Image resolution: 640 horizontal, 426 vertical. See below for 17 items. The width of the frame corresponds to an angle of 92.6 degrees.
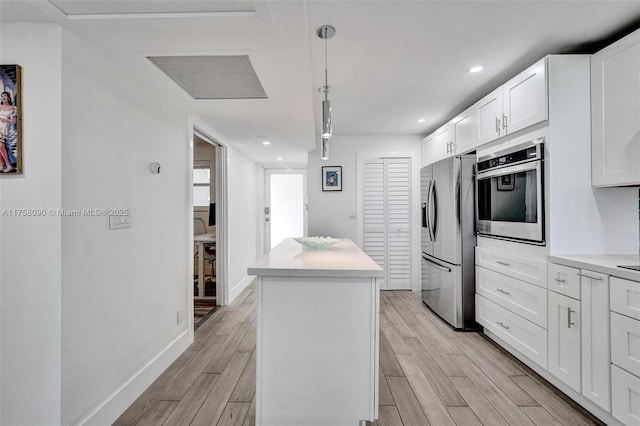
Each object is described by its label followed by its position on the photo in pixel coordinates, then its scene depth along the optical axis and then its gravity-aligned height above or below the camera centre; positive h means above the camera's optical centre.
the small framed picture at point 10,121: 1.39 +0.43
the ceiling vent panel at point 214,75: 1.76 +0.89
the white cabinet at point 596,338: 1.64 -0.69
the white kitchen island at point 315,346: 1.58 -0.69
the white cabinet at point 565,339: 1.82 -0.78
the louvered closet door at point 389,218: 4.46 -0.06
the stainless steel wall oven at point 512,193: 2.12 +0.16
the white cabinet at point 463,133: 2.98 +0.83
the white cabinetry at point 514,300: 2.12 -0.68
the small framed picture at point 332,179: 4.46 +0.51
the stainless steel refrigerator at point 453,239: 2.99 -0.26
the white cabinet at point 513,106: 2.07 +0.83
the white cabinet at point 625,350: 1.49 -0.69
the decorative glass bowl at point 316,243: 2.30 -0.22
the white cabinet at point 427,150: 4.05 +0.87
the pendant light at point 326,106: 1.83 +0.66
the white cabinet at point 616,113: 1.74 +0.61
